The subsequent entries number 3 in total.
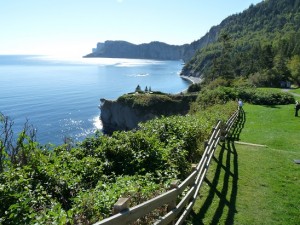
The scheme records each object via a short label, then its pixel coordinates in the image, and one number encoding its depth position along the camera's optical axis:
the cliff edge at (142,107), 76.31
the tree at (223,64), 92.91
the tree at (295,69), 76.64
